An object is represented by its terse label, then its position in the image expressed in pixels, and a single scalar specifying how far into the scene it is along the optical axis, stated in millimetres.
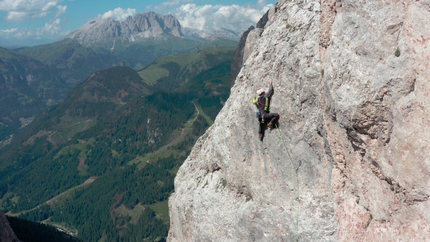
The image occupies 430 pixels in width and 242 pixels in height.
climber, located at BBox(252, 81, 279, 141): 17969
